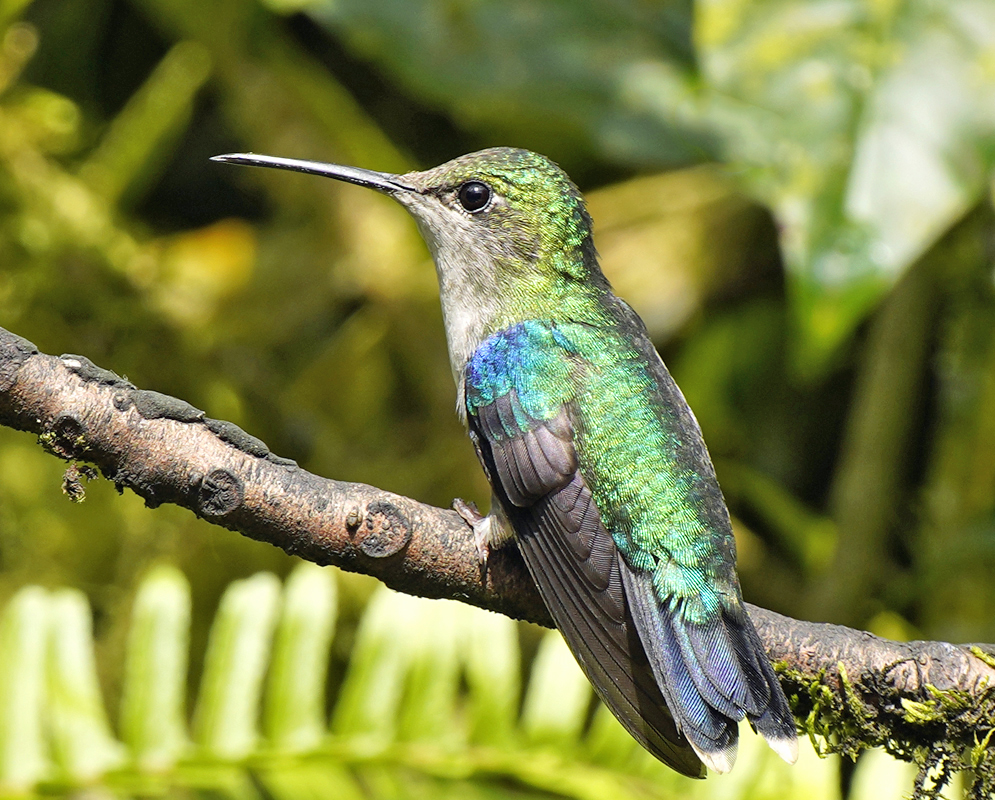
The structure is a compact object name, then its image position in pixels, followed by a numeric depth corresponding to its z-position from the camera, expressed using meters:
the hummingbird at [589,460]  4.62
